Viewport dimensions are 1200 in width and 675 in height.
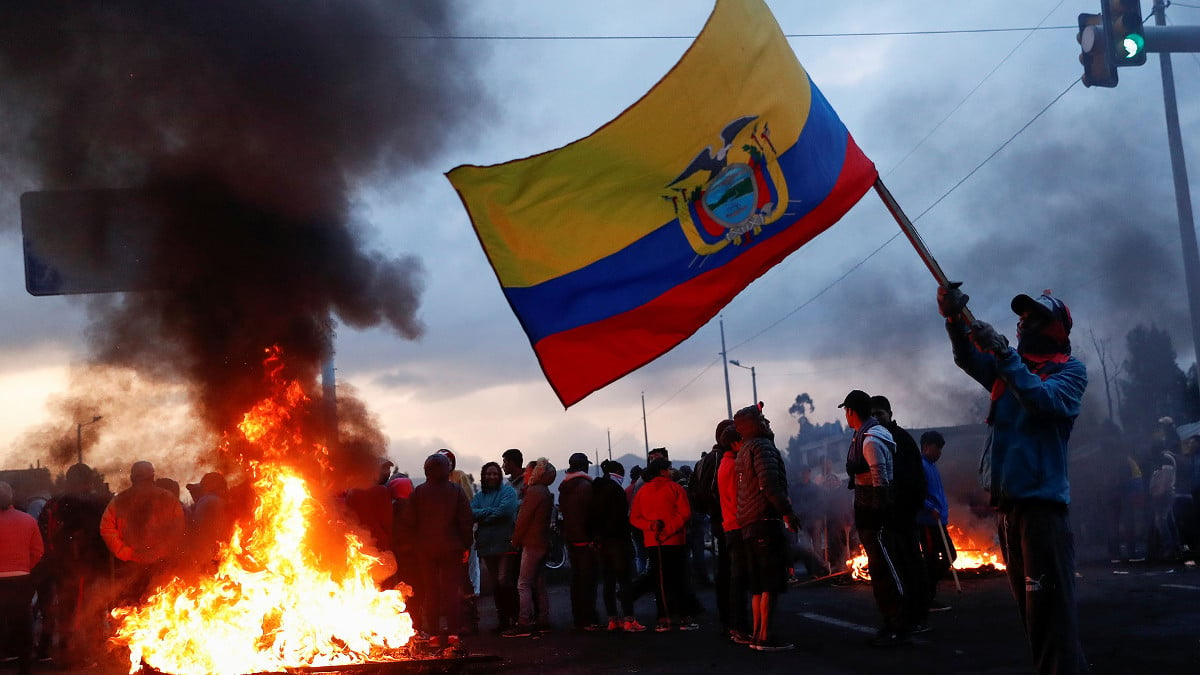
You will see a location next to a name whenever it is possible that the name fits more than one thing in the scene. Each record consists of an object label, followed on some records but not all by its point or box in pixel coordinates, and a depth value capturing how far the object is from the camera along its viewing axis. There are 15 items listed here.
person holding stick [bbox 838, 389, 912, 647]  8.58
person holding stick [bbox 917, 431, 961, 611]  10.58
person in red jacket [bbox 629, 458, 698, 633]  11.02
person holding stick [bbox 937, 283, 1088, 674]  4.64
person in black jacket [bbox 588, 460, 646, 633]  11.10
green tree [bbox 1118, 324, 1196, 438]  24.84
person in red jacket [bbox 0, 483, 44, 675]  9.58
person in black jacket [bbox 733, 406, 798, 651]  8.48
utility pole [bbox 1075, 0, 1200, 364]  9.78
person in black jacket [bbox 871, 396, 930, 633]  8.95
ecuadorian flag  5.46
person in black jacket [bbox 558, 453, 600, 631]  11.17
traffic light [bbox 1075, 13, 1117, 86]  9.93
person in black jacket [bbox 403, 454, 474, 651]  10.46
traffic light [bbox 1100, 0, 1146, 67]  9.77
